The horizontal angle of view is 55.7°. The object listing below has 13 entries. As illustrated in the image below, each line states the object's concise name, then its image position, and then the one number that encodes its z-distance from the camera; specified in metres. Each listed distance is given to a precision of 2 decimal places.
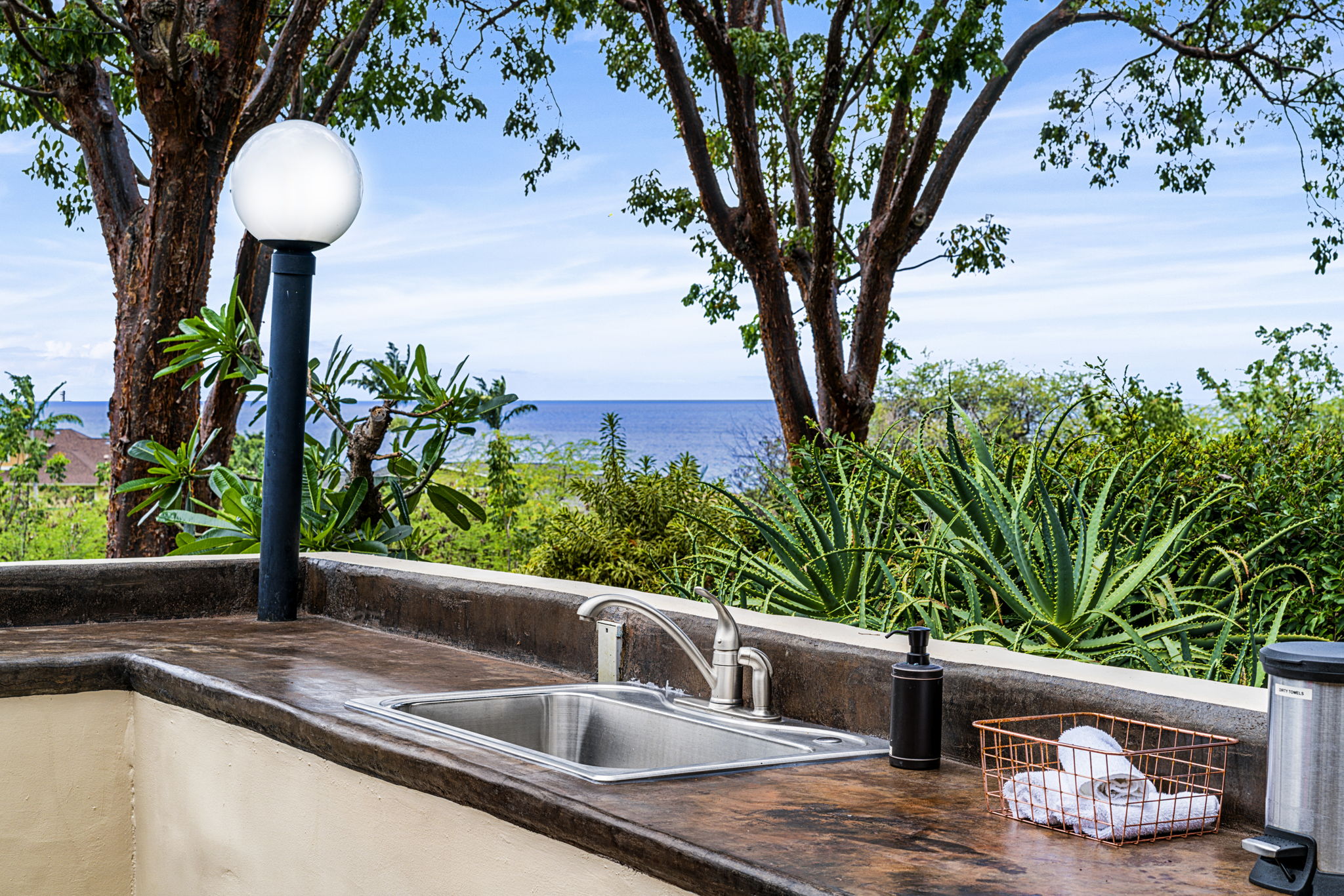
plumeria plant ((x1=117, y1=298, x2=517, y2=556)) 5.11
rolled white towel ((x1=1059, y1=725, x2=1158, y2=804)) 1.81
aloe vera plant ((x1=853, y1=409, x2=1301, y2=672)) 3.14
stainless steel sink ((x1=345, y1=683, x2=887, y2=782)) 2.36
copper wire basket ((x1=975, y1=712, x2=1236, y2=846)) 1.78
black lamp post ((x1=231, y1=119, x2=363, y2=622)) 3.80
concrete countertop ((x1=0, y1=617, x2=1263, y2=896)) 1.59
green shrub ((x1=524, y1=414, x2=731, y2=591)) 6.77
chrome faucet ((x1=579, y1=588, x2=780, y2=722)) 2.58
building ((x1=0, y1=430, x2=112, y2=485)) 27.84
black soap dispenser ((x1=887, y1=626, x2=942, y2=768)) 2.17
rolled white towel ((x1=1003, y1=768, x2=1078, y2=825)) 1.82
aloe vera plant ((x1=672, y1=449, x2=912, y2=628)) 3.61
